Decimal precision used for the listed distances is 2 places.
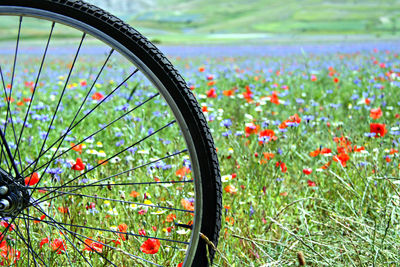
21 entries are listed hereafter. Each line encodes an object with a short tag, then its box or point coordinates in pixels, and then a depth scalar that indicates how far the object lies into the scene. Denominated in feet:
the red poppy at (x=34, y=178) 12.74
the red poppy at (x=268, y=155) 16.55
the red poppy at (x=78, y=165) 14.74
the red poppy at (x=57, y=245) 11.88
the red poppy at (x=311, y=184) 16.04
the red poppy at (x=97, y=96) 22.37
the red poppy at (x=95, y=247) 11.58
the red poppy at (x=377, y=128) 16.79
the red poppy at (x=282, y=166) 16.52
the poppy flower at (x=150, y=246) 11.15
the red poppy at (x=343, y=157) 15.25
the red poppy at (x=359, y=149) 16.35
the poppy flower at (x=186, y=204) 13.10
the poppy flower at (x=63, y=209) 14.23
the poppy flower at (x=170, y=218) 13.17
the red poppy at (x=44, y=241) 12.04
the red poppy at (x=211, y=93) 23.65
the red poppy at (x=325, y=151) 16.71
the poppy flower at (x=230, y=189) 14.74
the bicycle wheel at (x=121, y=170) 9.77
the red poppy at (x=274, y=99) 23.16
